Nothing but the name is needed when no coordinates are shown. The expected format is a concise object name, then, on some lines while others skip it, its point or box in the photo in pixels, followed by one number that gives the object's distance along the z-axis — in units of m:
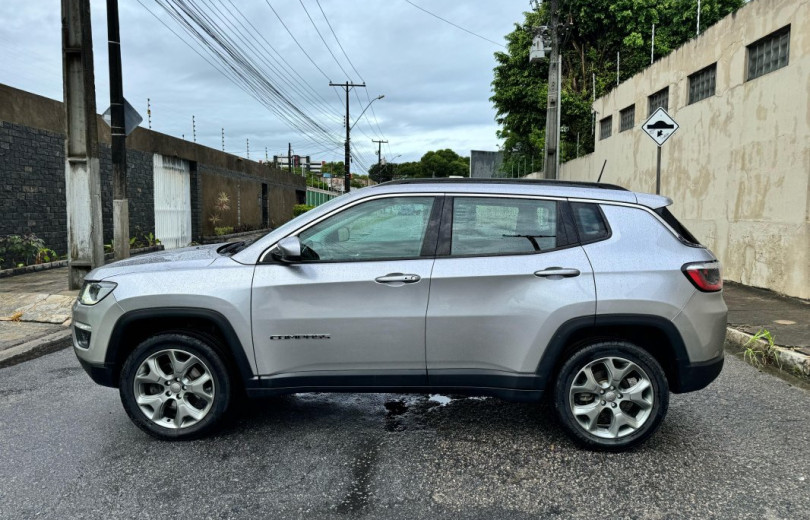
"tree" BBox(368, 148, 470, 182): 114.06
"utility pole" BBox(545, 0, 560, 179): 17.38
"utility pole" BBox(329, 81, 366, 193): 39.29
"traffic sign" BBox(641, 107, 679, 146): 10.04
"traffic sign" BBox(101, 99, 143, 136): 9.77
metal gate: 17.44
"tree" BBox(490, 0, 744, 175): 27.28
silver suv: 3.48
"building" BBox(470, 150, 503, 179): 43.84
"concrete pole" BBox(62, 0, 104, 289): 8.97
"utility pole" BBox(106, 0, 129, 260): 9.57
